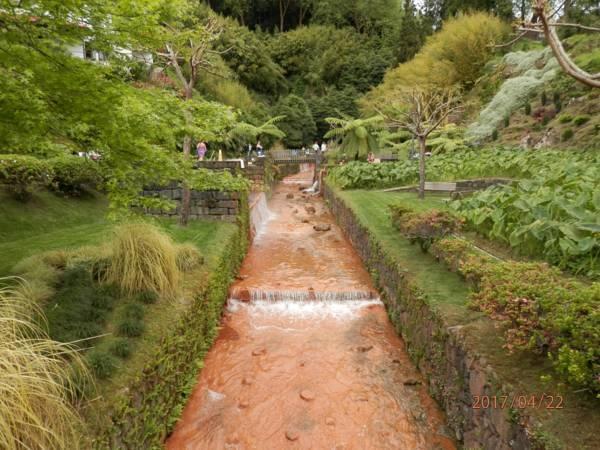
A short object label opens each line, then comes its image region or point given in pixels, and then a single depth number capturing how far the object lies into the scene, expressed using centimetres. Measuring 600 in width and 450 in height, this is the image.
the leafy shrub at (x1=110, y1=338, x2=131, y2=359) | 434
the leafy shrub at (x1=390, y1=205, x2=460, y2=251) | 745
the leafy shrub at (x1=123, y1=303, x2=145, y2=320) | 506
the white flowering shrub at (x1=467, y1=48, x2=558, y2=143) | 2295
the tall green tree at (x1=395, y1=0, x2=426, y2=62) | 3972
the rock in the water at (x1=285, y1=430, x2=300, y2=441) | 476
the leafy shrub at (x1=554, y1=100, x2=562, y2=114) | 1974
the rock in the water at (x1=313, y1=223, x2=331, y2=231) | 1464
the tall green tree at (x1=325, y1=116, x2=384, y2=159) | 2288
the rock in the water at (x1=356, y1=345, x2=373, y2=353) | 668
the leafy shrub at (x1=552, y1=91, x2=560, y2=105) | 2027
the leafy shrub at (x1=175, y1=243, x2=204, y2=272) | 697
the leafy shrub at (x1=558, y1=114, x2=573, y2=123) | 1786
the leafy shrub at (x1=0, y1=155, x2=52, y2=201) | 985
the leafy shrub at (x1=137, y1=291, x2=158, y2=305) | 563
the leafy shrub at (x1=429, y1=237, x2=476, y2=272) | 646
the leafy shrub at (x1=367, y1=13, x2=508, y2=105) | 2986
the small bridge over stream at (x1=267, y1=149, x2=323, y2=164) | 3145
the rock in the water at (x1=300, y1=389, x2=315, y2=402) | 549
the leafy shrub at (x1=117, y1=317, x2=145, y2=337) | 478
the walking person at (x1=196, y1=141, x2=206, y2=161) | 1706
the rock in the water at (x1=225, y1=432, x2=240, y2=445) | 473
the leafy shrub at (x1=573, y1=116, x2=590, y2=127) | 1705
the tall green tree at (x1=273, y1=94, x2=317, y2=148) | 3478
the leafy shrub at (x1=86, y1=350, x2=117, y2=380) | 395
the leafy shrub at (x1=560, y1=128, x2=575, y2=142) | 1683
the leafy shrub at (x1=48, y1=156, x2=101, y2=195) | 1127
